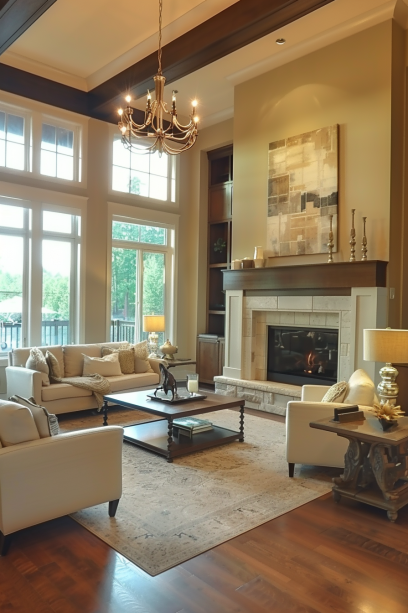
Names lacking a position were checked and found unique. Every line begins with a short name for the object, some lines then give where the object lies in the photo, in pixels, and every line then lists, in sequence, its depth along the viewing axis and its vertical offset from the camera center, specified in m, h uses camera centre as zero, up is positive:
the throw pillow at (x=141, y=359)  6.54 -0.75
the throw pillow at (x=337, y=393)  3.90 -0.72
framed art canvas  5.77 +1.47
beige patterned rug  2.76 -1.39
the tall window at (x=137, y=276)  7.74 +0.49
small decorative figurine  4.64 -0.78
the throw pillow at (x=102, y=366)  6.07 -0.81
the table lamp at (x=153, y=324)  7.13 -0.29
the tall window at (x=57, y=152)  6.86 +2.26
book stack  4.57 -1.20
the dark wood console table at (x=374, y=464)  3.16 -1.11
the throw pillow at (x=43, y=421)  2.85 -0.72
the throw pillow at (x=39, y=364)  5.48 -0.71
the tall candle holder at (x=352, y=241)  5.39 +0.75
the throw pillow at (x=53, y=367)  5.68 -0.76
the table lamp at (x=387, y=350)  3.47 -0.32
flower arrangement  3.21 -0.72
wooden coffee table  4.21 -1.28
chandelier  3.93 +1.57
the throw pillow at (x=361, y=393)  3.81 -0.69
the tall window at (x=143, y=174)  7.72 +2.24
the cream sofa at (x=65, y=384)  5.33 -0.95
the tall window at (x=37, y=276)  6.48 +0.40
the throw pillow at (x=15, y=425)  2.70 -0.70
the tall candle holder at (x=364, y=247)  5.28 +0.67
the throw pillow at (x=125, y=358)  6.44 -0.73
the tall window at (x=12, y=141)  6.43 +2.25
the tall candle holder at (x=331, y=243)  5.66 +0.77
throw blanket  5.61 -0.96
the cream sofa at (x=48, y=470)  2.58 -0.97
